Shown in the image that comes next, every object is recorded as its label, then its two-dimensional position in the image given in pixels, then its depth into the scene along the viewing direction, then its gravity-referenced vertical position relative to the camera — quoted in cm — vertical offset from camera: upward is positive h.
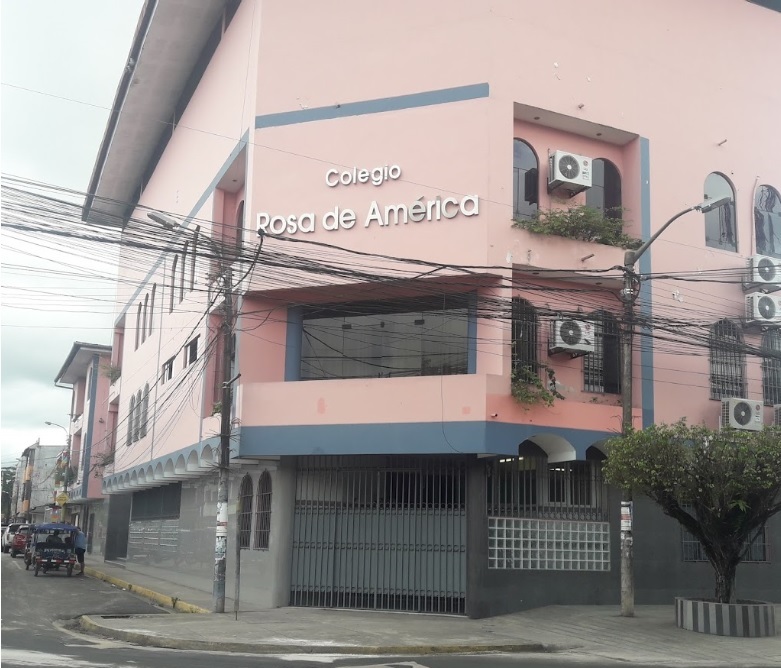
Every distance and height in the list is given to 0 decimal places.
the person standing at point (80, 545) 2815 -170
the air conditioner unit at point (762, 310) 1983 +447
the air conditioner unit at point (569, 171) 1859 +699
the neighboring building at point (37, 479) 8906 +114
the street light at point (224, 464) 1647 +58
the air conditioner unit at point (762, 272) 2041 +543
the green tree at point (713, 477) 1402 +48
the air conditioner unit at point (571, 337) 1797 +339
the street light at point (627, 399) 1566 +189
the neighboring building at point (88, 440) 4434 +271
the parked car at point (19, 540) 3973 -231
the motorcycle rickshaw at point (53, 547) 2759 -176
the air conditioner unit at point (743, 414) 1928 +205
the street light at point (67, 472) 5358 +110
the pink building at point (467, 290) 1748 +436
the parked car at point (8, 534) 4438 -226
